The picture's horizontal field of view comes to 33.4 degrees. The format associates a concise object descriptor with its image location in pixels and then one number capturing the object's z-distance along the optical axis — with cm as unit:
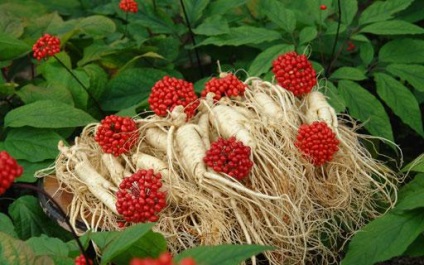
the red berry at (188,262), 81
